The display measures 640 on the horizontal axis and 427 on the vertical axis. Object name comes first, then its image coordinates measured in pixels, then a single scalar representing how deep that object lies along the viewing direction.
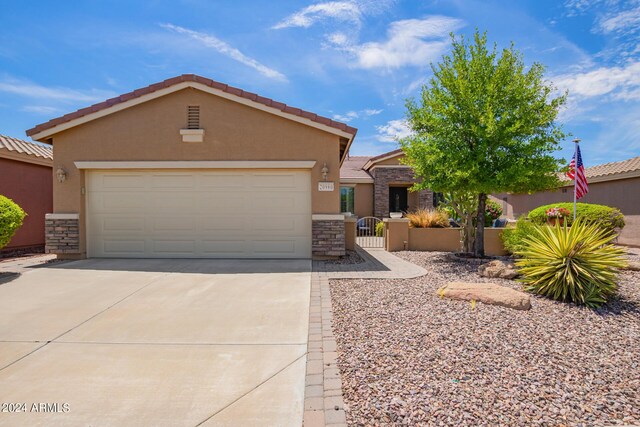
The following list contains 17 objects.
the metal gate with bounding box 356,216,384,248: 13.38
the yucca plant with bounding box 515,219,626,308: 5.39
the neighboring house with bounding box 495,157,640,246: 14.10
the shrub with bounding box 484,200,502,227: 13.43
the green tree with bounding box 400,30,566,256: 8.49
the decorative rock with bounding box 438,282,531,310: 5.09
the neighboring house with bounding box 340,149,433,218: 19.88
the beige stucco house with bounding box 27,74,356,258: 9.23
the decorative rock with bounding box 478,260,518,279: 7.12
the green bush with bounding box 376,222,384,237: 16.50
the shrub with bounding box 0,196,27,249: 7.62
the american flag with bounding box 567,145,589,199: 10.75
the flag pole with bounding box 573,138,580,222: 10.52
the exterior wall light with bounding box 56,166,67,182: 9.29
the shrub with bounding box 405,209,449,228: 11.90
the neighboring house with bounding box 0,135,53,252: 10.71
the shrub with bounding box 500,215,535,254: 9.01
